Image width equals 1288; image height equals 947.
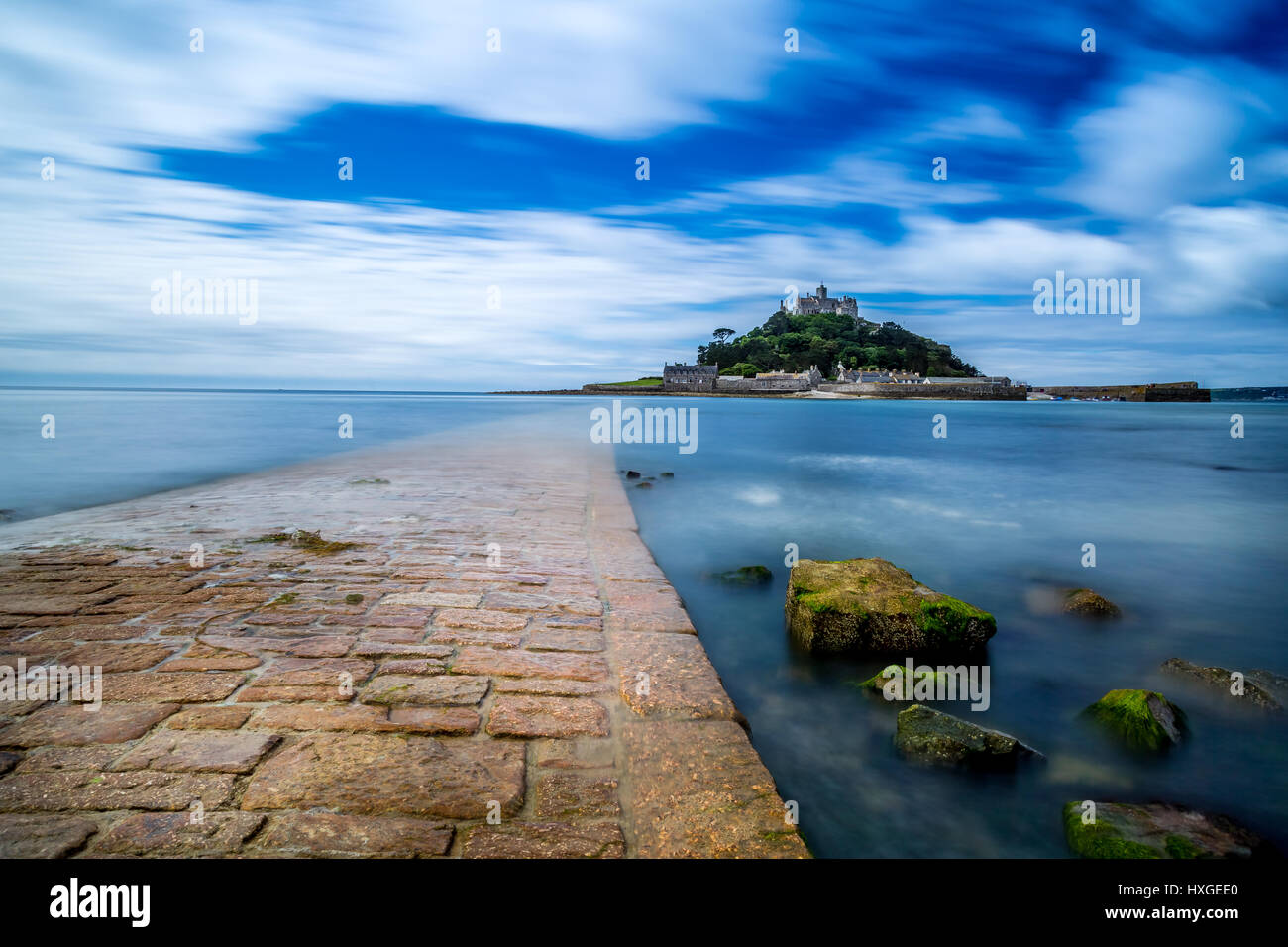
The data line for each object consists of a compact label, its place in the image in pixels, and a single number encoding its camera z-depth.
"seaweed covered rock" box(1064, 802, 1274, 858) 2.60
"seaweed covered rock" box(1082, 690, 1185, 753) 3.56
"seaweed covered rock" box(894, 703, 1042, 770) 3.28
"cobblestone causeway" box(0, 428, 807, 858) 2.09
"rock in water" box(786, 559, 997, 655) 4.45
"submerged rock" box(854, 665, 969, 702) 3.90
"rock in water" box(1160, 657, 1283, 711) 4.01
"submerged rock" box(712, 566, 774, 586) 6.27
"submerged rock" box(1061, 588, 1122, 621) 5.71
